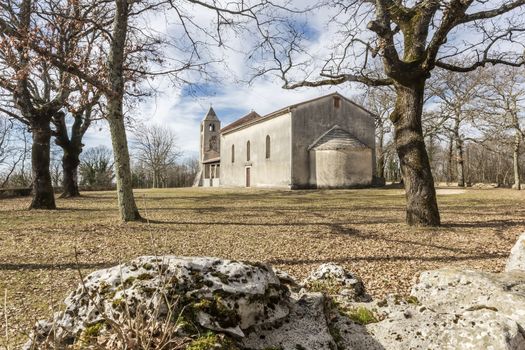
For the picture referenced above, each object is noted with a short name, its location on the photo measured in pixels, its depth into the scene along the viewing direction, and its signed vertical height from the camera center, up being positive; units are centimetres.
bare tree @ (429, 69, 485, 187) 2795 +697
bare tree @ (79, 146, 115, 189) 4581 +143
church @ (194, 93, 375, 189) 2933 +326
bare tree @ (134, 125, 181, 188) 5872 +460
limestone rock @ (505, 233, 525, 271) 422 -101
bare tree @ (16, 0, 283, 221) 1002 +304
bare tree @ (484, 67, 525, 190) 2609 +523
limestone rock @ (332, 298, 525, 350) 218 -108
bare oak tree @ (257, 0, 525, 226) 901 +320
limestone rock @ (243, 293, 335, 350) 231 -109
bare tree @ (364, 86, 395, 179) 3611 +726
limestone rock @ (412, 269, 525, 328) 261 -98
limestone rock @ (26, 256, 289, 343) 215 -77
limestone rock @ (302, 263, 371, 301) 382 -125
